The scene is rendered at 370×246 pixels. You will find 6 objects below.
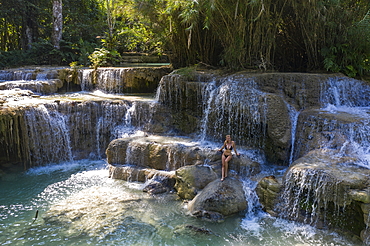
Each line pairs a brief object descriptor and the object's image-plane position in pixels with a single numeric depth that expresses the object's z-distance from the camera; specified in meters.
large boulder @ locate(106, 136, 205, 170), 7.46
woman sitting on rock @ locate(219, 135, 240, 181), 6.72
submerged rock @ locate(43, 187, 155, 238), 5.53
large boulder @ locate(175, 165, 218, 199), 6.72
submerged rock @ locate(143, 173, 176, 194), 7.04
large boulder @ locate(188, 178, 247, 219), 6.05
